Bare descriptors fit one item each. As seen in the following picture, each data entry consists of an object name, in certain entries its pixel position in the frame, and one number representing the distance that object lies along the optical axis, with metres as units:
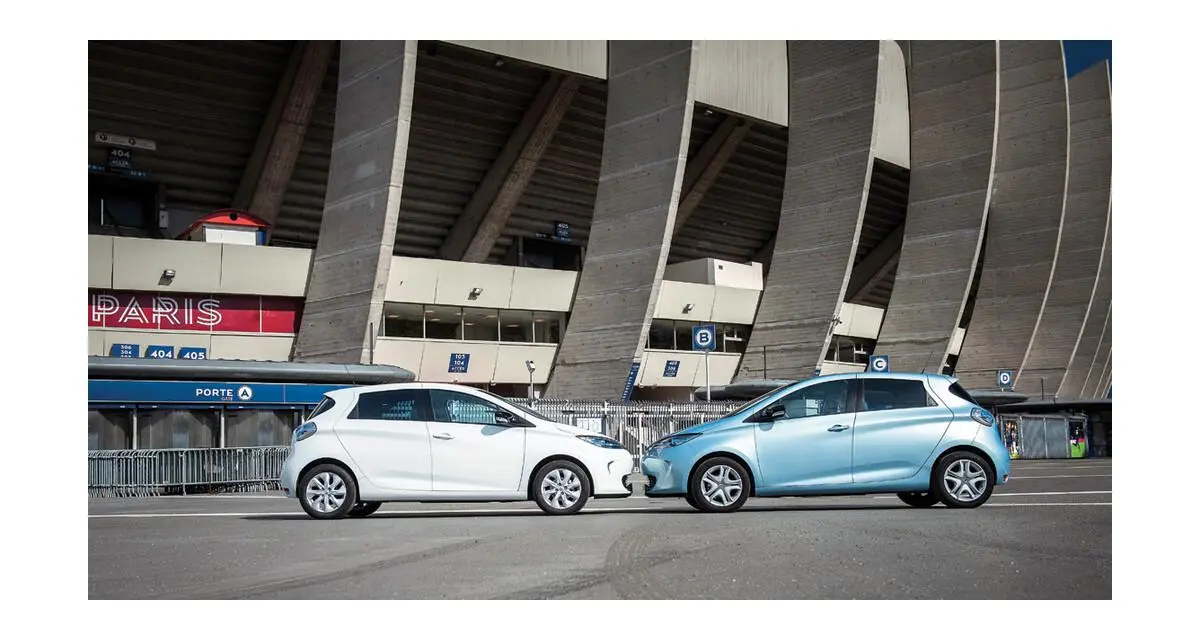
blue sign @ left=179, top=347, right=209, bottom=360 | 29.48
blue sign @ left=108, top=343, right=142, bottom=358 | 28.12
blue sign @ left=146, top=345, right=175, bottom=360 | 28.41
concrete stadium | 28.86
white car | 11.73
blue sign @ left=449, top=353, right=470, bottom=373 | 34.09
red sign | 28.42
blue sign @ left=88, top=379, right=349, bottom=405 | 18.42
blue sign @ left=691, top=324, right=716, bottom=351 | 24.25
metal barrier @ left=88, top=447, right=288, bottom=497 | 18.50
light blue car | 11.50
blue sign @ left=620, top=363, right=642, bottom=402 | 30.91
